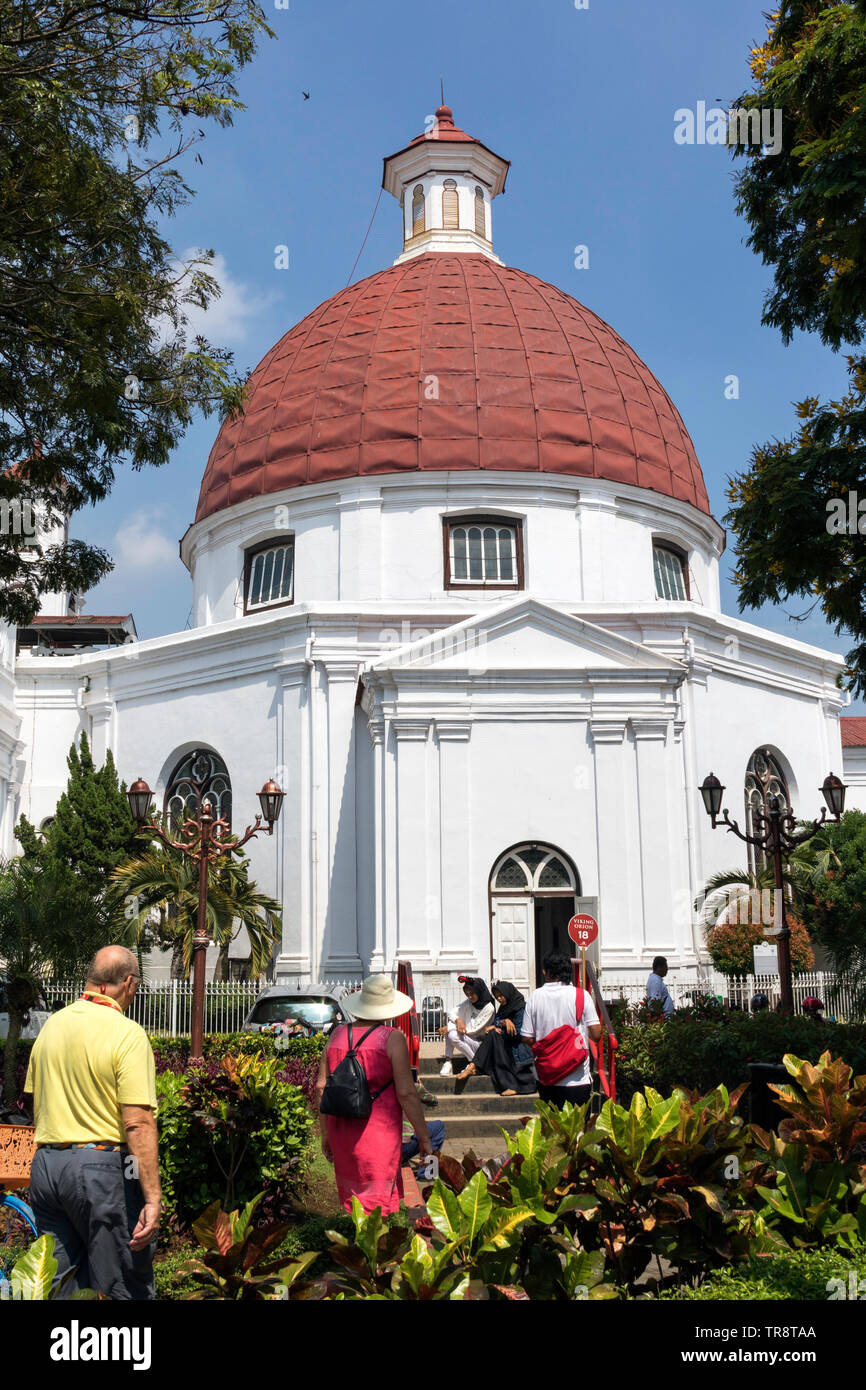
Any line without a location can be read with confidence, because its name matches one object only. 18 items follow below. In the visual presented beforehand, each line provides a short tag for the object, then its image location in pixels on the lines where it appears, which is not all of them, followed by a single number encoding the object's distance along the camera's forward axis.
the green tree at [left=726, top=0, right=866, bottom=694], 8.43
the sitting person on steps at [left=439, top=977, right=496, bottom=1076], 14.27
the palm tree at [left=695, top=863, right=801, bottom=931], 21.50
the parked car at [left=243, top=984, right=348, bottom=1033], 16.83
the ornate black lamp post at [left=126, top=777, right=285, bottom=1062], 14.70
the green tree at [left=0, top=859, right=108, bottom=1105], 14.01
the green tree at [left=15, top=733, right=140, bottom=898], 23.95
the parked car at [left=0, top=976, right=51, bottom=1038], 16.92
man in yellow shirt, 4.79
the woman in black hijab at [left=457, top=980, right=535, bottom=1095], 13.31
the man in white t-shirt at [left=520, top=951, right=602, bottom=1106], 8.17
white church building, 19.94
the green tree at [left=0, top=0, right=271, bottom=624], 8.95
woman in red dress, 5.67
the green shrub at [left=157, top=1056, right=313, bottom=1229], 8.13
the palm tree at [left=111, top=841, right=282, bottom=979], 20.52
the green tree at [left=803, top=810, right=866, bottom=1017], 21.14
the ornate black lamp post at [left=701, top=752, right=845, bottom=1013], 14.66
